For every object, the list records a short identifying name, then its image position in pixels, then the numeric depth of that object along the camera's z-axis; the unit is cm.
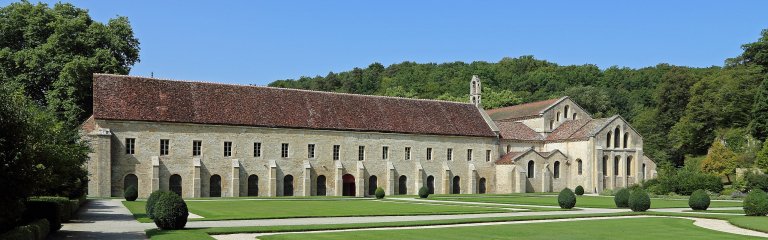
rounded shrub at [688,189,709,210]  3534
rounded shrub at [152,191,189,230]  2217
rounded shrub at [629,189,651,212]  3372
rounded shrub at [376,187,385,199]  4906
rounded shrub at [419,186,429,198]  5050
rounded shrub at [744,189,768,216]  3072
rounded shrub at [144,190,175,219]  2369
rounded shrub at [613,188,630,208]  3775
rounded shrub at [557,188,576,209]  3644
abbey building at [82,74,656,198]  4831
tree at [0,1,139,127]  4878
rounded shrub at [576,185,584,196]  5947
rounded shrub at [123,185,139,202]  4219
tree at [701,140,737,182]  6397
